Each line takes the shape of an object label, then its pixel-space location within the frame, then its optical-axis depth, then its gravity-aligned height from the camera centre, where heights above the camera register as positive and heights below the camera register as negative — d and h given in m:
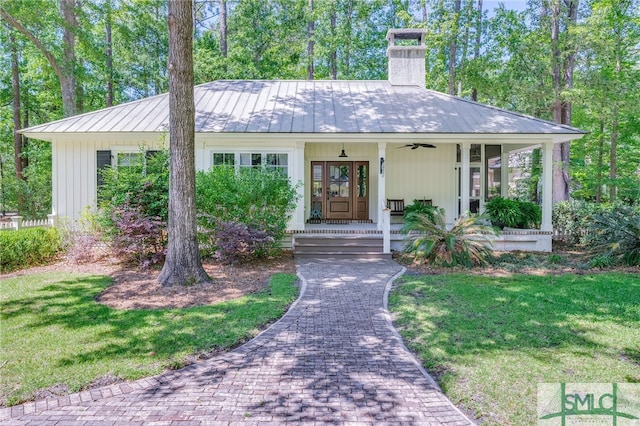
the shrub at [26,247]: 8.53 -1.02
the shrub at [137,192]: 8.72 +0.21
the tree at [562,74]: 15.45 +5.20
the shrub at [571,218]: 11.14 -0.55
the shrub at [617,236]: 8.63 -0.82
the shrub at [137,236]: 8.43 -0.74
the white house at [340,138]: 10.84 +1.74
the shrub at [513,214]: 11.23 -0.41
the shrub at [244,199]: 8.92 +0.05
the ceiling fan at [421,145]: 12.64 +1.75
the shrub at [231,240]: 8.58 -0.85
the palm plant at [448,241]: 8.77 -0.93
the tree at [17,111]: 19.89 +4.65
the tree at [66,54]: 15.75 +5.95
